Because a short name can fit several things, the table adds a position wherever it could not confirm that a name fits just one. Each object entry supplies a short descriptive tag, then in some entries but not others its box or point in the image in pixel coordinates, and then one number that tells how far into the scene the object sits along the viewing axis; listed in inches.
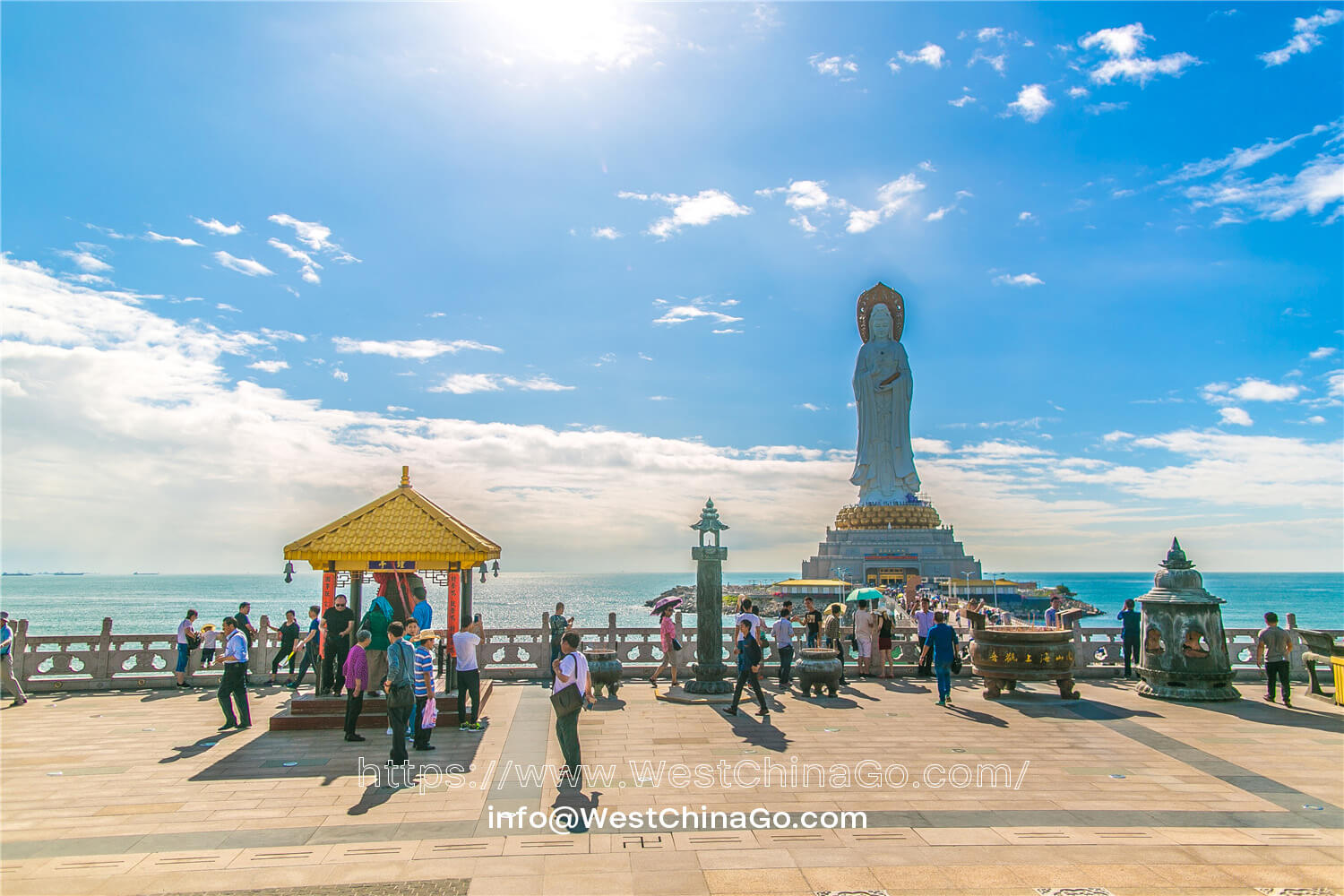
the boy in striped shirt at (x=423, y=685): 440.1
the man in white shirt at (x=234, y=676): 487.8
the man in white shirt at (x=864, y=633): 727.7
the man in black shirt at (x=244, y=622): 543.5
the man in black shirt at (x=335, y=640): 518.6
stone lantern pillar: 642.2
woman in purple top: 455.2
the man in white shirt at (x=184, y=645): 645.3
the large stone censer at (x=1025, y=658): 615.5
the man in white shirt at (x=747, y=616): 579.5
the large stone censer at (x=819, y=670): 624.7
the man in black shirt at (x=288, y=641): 647.1
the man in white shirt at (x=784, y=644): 684.1
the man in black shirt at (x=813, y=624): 729.0
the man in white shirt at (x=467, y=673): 486.9
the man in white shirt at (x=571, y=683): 367.2
